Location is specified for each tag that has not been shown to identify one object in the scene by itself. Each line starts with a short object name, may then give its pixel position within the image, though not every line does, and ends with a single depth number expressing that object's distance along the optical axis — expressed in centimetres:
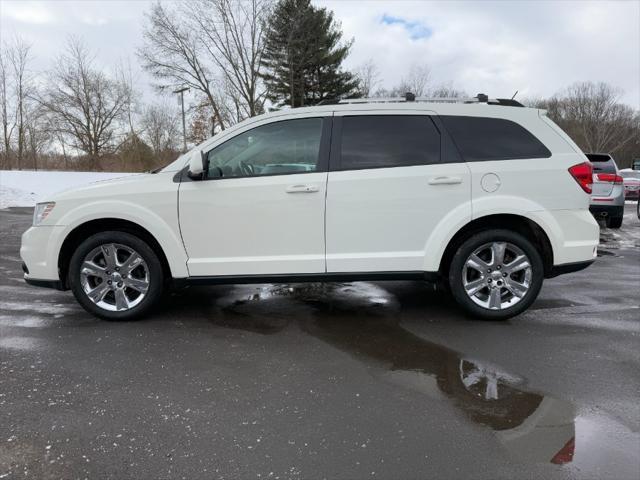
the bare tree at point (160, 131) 4036
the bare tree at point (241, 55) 2820
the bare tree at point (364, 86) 3844
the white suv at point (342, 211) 415
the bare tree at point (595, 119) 6944
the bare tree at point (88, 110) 3631
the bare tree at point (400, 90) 4384
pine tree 2992
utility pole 3095
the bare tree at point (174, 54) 2873
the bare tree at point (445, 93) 4674
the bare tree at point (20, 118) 3225
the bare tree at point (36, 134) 3438
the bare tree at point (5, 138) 3192
